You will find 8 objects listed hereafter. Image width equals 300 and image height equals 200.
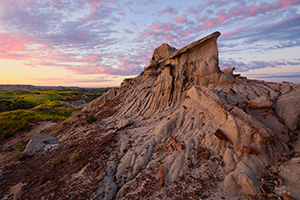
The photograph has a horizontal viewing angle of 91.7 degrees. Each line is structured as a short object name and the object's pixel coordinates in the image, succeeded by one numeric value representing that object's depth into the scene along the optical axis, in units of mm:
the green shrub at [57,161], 9657
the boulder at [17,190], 7778
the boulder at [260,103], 9035
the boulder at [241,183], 6020
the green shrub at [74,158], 9294
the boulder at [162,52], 20844
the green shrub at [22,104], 38938
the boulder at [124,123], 12078
